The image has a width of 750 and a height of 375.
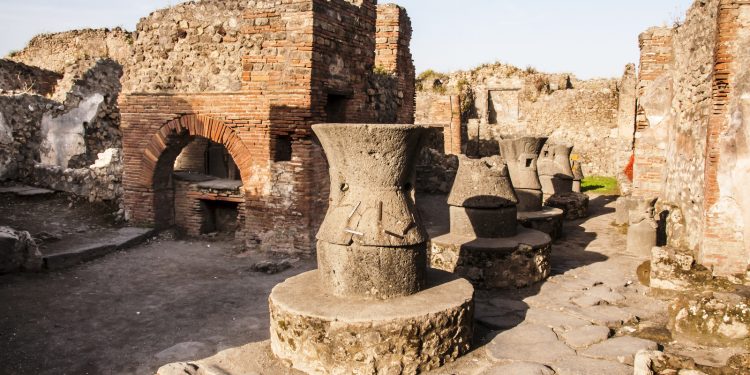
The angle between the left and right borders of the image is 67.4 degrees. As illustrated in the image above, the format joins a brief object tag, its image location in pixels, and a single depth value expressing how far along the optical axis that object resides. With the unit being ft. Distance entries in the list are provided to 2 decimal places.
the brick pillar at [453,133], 68.33
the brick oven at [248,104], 27.53
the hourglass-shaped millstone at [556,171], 42.60
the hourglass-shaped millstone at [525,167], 31.86
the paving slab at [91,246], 25.63
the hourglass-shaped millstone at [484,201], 23.76
